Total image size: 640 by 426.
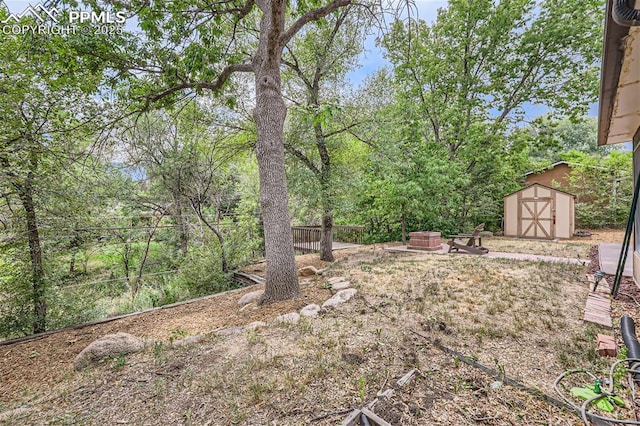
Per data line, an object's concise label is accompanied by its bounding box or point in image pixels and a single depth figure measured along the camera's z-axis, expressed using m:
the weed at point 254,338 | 2.79
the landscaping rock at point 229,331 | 3.12
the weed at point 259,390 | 1.90
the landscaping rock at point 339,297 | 3.79
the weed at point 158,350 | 2.64
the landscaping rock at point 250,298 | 4.53
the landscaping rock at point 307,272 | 5.94
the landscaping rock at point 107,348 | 2.73
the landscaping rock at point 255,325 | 3.21
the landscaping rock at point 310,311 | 3.48
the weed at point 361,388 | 1.84
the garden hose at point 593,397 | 1.55
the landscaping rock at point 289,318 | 3.29
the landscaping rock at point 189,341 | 2.93
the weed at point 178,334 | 3.27
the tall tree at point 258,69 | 3.97
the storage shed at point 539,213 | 10.22
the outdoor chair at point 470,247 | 7.41
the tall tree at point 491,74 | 9.84
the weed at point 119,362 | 2.54
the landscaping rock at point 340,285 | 4.55
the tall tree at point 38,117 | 3.29
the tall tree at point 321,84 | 6.59
